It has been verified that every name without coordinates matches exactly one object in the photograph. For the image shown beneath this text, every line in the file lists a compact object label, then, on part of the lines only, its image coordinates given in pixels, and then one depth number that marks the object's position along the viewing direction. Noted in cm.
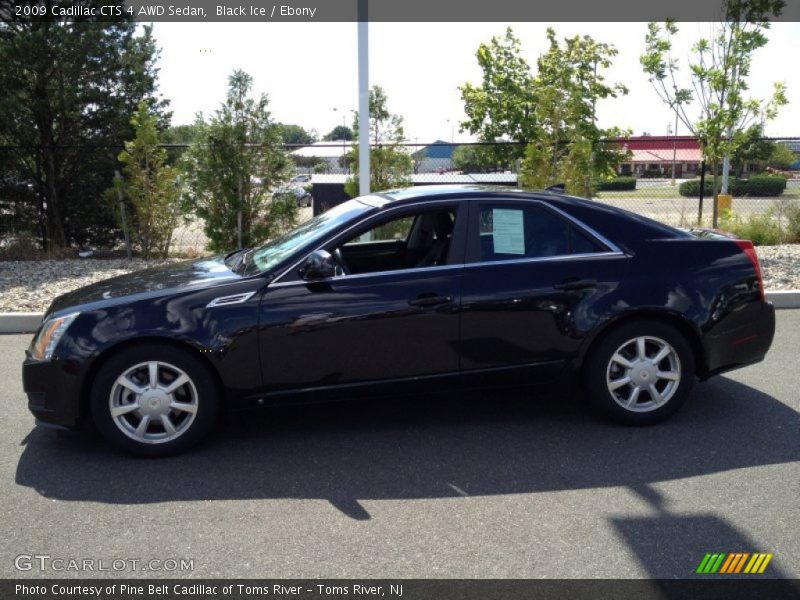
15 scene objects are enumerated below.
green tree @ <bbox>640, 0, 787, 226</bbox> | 1181
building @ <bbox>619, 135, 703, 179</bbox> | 4531
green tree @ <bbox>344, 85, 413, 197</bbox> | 1184
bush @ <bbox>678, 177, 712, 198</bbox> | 2133
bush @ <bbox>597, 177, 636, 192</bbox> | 2838
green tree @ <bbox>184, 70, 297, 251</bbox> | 1073
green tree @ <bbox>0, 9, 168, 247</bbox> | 1224
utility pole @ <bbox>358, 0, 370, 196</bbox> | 1001
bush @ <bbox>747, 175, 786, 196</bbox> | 1821
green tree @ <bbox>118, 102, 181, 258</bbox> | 1157
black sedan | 444
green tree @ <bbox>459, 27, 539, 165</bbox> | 2275
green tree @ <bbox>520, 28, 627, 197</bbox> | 1143
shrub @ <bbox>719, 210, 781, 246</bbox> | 1244
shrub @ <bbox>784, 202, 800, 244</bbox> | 1245
